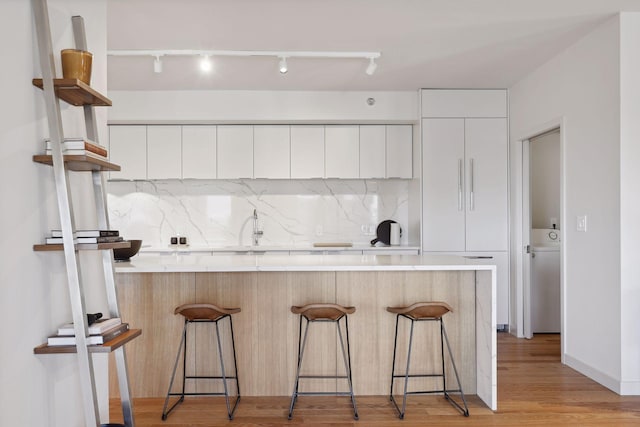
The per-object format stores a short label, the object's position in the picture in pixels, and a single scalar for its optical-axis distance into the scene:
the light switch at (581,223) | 3.58
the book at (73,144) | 2.00
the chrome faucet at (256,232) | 5.62
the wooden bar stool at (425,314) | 2.83
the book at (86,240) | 1.98
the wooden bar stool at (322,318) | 2.80
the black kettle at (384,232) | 5.49
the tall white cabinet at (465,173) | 5.03
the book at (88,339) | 1.98
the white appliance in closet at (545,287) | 4.93
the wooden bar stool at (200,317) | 2.83
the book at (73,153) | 1.98
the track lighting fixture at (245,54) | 3.75
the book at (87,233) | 1.99
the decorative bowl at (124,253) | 3.40
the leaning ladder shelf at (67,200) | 1.90
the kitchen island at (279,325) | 3.25
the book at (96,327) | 2.01
